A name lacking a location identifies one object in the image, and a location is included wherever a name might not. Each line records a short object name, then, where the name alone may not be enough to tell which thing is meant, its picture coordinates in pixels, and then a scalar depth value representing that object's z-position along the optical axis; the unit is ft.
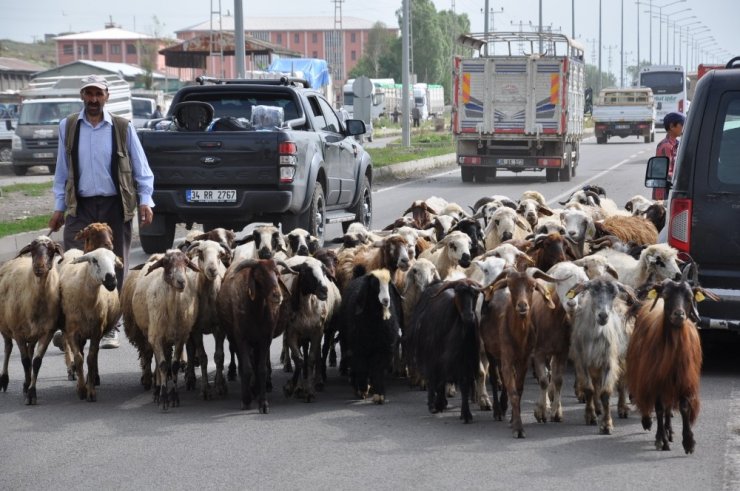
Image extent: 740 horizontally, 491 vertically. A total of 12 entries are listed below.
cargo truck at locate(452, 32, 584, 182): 166.58
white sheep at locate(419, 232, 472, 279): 60.00
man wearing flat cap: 56.58
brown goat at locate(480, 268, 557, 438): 45.79
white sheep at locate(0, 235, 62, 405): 51.23
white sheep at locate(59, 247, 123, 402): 50.66
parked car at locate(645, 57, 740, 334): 52.02
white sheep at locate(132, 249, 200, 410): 49.87
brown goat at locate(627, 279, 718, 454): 42.32
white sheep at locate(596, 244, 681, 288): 52.94
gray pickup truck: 84.65
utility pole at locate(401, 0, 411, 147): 224.21
